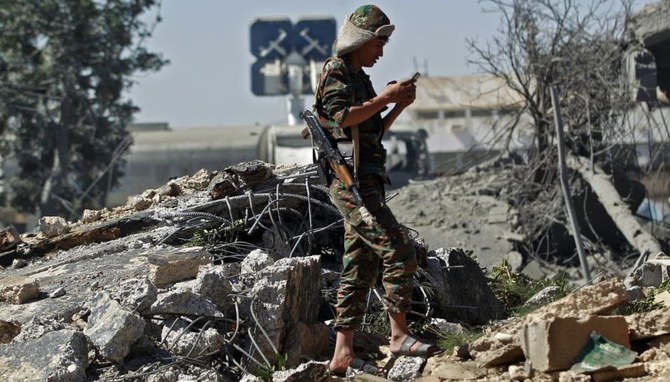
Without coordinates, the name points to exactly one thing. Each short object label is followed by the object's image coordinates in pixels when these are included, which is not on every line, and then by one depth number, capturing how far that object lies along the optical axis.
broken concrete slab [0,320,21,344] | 11.99
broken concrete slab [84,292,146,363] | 11.00
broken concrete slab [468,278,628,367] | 10.35
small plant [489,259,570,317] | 13.92
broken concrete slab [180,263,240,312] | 11.64
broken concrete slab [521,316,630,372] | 9.84
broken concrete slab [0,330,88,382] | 10.66
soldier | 10.73
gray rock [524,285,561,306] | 13.23
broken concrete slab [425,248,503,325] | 12.98
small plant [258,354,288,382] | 10.87
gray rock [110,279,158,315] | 11.51
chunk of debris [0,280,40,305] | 12.75
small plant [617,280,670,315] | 11.63
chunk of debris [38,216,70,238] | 15.52
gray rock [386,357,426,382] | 10.74
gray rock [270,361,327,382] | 10.34
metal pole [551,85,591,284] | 21.03
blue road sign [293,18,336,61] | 72.81
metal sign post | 72.87
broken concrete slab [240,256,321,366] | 11.33
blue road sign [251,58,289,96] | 73.81
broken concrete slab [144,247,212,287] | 12.39
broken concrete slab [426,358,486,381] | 10.39
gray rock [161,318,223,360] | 11.20
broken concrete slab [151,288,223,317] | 11.42
